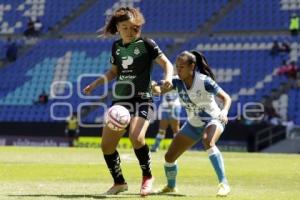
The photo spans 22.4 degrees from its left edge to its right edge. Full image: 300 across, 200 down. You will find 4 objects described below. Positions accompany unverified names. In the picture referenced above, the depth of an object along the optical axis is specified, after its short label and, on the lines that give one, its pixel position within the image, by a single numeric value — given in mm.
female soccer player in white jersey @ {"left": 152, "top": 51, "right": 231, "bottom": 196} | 10883
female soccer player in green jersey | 10539
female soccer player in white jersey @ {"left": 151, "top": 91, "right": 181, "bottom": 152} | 26438
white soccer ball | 10344
